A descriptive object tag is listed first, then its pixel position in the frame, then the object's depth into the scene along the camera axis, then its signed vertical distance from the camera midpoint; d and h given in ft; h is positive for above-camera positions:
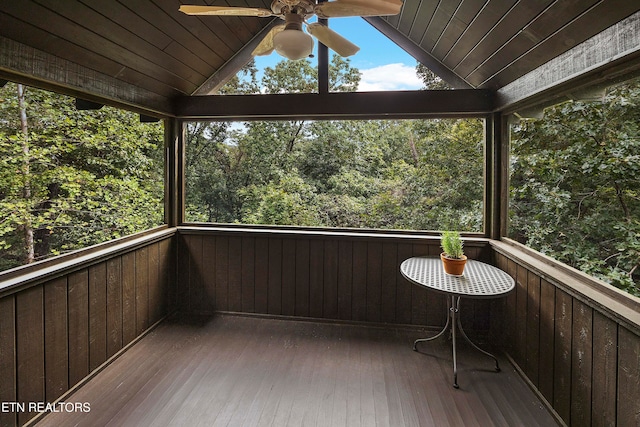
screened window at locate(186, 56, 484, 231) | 10.33 +1.47
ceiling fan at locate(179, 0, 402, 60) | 4.56 +3.06
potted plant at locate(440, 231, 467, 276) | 7.03 -1.10
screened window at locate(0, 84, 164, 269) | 6.57 +0.88
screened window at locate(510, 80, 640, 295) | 4.58 +0.44
